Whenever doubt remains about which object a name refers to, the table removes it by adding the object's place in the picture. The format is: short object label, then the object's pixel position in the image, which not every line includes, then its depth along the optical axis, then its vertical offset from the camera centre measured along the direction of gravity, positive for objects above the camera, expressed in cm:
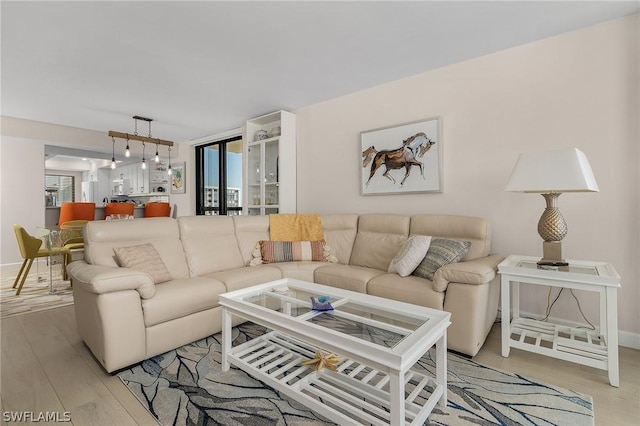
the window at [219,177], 581 +62
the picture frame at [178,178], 638 +67
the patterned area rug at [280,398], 148 -100
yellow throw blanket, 352 -21
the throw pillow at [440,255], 238 -37
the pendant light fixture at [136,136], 462 +115
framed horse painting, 313 +53
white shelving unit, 427 +64
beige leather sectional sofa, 191 -55
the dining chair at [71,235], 397 -32
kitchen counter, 577 -8
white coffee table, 128 -61
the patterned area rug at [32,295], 316 -98
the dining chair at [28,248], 368 -44
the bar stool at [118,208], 562 +4
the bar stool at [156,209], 614 +2
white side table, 175 -77
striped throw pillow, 327 -45
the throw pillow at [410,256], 252 -39
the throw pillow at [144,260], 231 -38
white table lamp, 194 +17
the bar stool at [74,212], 511 -2
